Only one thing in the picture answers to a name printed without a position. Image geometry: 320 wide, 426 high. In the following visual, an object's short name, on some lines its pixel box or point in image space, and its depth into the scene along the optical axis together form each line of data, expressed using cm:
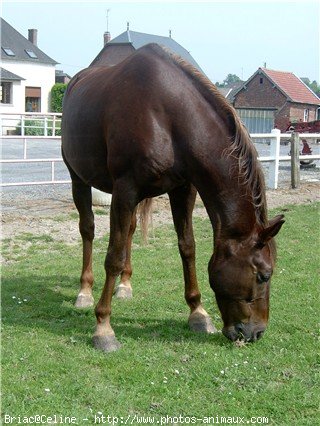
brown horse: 397
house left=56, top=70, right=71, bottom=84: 6538
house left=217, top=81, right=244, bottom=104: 6225
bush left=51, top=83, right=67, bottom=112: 4805
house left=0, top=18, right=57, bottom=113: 4422
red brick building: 5278
